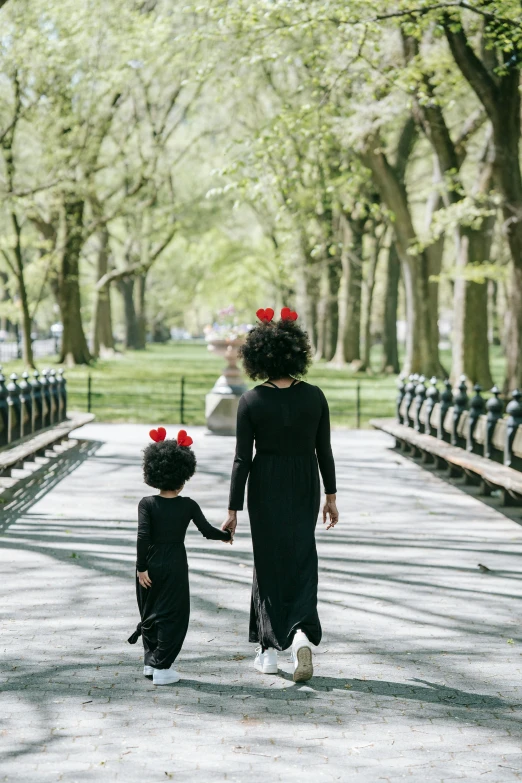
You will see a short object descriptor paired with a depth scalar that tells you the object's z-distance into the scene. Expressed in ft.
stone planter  70.49
